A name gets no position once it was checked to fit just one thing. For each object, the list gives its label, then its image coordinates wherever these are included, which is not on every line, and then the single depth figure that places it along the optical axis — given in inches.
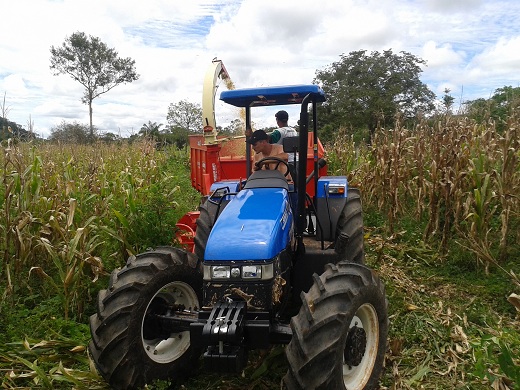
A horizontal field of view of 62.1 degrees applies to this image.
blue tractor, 95.6
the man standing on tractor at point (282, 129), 175.2
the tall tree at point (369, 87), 1069.1
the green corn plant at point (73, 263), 148.0
